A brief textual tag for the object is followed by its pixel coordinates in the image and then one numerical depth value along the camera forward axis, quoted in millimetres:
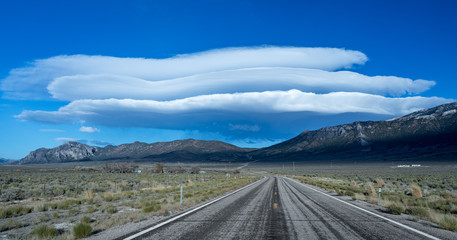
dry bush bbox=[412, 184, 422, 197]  20175
